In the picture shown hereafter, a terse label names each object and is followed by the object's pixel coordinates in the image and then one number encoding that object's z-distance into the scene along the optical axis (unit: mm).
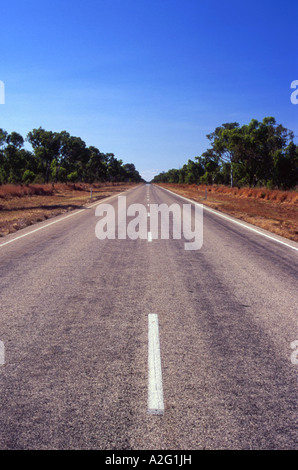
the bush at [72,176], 70888
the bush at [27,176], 62634
